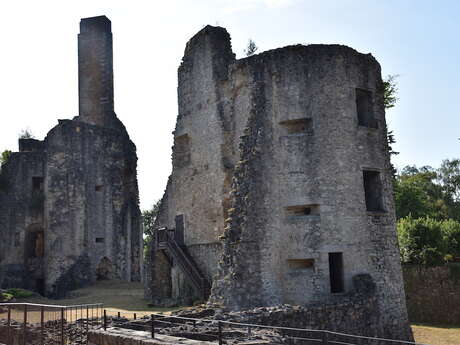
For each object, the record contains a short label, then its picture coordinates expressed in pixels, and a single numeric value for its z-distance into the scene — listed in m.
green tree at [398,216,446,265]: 23.44
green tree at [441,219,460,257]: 25.70
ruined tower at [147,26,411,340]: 14.84
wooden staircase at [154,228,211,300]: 18.67
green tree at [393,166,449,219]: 34.50
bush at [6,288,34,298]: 23.58
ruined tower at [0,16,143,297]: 27.48
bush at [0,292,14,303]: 21.19
